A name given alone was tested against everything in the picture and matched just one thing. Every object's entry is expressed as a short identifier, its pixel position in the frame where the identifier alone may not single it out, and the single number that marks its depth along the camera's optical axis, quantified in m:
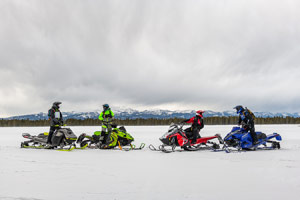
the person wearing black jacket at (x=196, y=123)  11.01
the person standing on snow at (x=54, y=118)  12.05
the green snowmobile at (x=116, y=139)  11.95
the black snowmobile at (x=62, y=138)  11.94
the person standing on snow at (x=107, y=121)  11.96
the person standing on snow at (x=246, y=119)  10.97
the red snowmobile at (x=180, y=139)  10.85
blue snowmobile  10.98
